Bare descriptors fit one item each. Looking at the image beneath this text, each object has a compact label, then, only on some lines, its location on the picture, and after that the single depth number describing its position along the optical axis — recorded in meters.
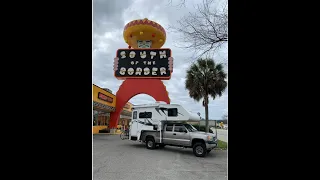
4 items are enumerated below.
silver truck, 7.67
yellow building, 13.70
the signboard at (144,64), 15.15
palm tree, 12.64
